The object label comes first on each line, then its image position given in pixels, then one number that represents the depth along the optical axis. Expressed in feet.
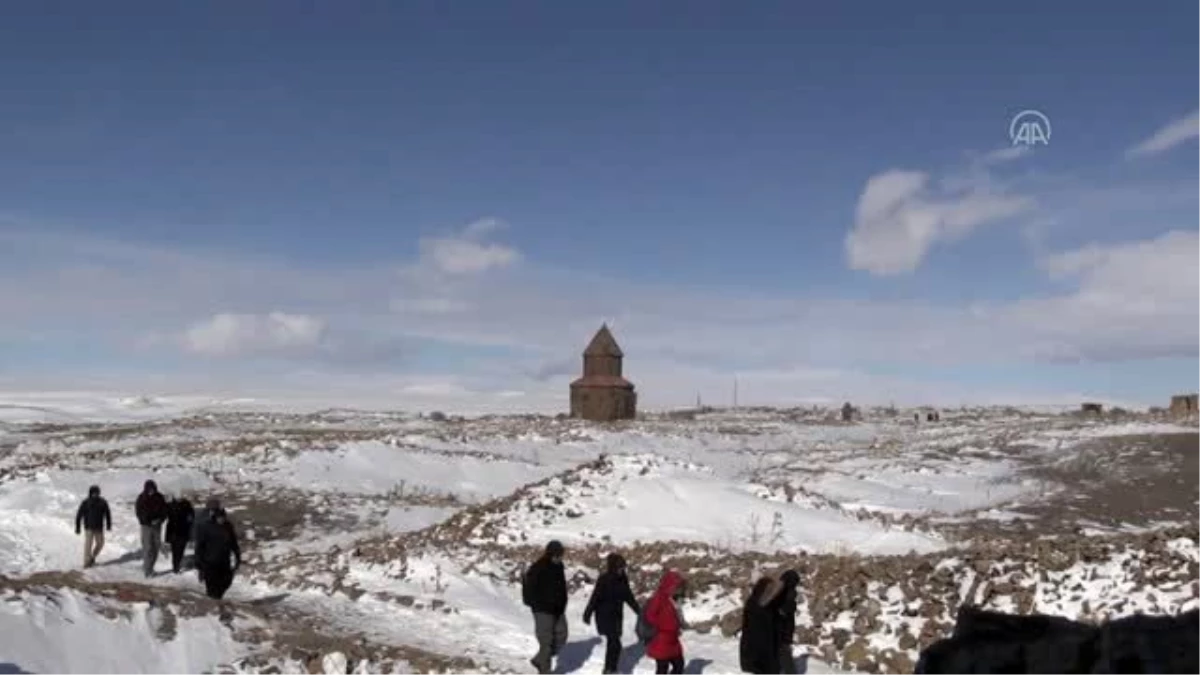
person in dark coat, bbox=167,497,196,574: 63.67
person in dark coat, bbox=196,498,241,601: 52.90
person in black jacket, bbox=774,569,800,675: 37.35
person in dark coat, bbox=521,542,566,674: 39.75
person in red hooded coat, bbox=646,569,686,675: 38.19
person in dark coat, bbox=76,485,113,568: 66.03
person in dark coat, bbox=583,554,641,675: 39.78
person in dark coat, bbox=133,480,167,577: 62.85
